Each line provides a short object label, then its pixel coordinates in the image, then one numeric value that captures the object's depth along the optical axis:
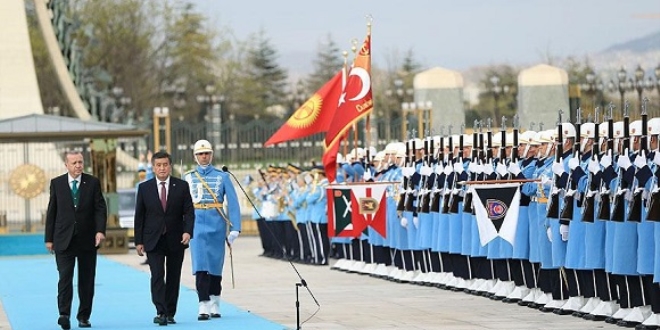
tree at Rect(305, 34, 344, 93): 112.44
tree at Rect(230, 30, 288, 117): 99.19
